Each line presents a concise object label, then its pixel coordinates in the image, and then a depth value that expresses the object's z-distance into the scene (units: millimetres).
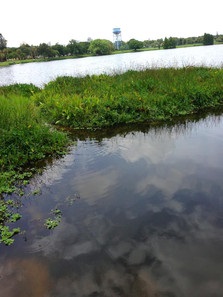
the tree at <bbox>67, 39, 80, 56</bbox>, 101688
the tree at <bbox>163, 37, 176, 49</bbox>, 104300
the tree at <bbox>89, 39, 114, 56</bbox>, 100938
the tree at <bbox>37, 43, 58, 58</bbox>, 89812
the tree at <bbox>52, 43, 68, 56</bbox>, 97438
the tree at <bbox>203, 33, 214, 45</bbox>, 98488
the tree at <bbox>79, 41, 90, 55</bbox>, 104188
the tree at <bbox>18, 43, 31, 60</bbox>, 96750
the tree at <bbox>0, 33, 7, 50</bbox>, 107375
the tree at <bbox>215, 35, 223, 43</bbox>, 111250
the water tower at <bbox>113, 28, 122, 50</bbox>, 169125
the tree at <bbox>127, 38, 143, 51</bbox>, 125000
